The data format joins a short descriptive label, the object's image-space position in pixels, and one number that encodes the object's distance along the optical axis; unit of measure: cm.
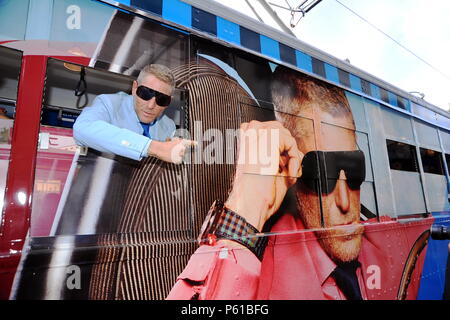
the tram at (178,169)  120
